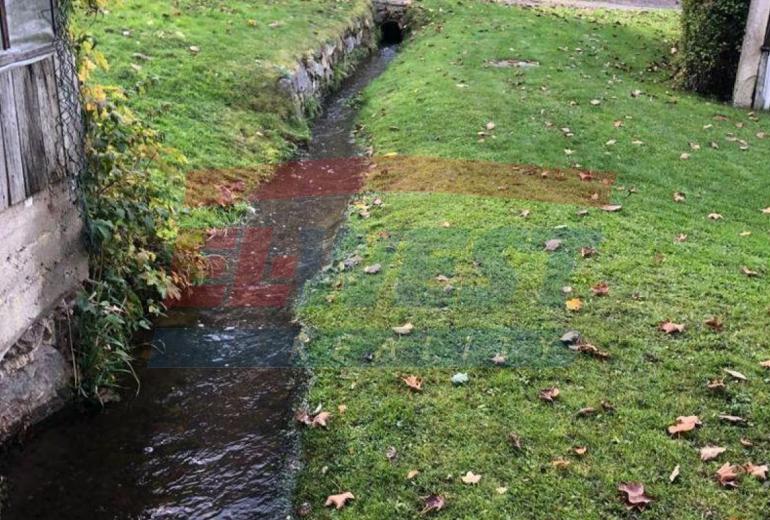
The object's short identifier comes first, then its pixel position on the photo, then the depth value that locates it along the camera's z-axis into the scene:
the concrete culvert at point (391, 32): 19.28
